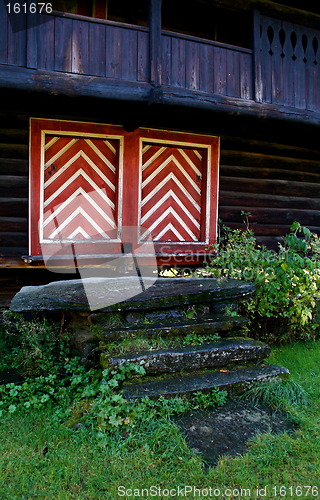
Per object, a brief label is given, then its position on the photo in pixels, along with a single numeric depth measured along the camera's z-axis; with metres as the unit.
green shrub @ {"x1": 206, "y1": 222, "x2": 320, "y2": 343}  4.41
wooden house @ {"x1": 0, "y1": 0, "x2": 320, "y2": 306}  4.64
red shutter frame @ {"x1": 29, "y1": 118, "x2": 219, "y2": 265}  5.30
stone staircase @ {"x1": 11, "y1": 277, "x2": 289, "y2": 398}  3.08
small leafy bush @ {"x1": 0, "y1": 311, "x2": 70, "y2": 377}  3.72
